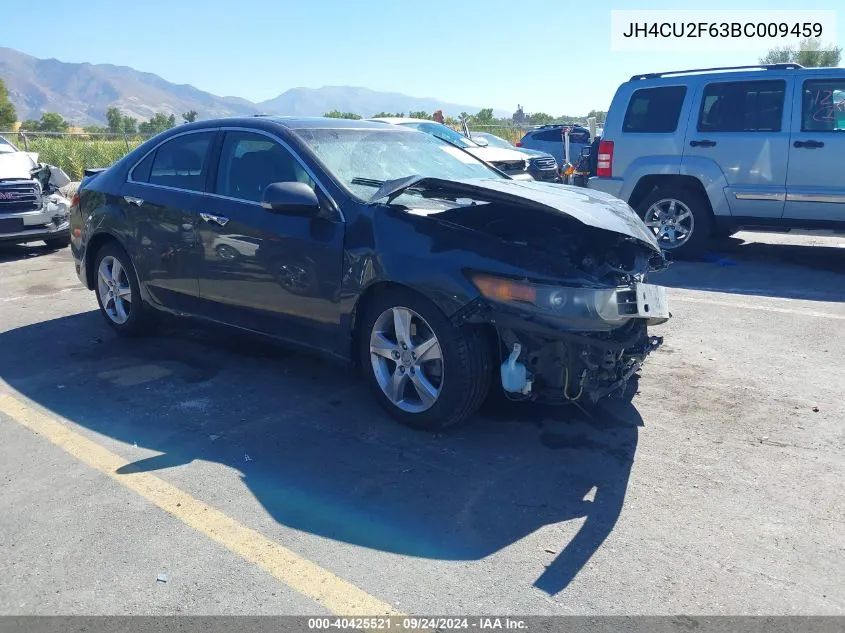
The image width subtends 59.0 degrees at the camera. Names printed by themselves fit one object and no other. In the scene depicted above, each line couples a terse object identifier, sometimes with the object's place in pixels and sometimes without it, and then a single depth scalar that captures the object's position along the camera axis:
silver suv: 8.12
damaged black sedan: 3.75
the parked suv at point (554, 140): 19.50
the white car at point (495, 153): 12.72
